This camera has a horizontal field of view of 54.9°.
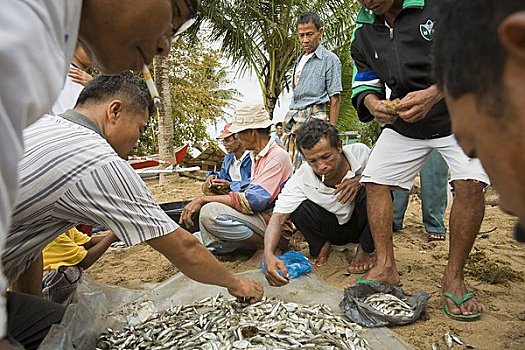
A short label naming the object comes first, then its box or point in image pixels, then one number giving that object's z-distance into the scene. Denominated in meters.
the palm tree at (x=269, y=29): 10.79
